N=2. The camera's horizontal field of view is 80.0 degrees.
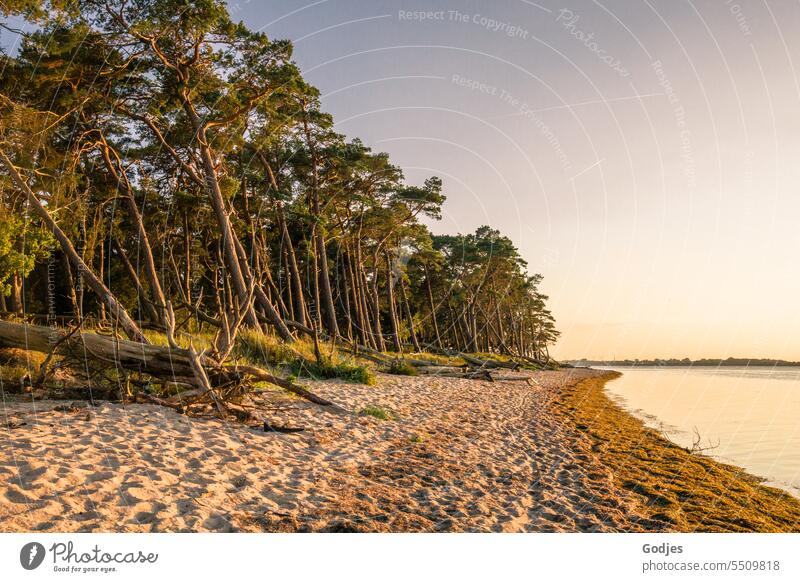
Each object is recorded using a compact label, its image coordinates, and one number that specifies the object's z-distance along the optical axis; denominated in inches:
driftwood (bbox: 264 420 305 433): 353.8
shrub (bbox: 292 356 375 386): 659.4
